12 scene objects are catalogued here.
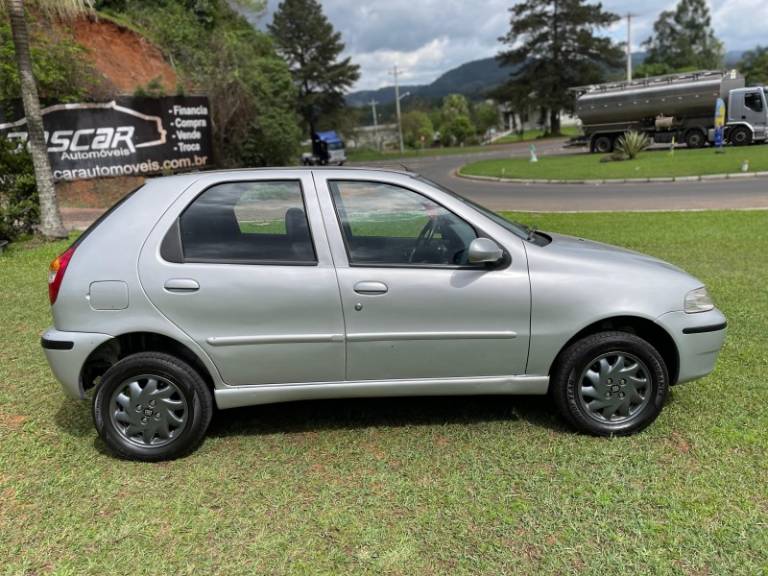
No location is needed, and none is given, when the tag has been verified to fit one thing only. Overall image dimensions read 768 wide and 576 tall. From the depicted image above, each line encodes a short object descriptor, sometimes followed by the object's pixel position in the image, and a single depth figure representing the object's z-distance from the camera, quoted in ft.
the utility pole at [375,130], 261.98
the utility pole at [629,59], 174.28
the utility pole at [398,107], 217.38
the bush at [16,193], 34.06
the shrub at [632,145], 82.64
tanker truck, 88.38
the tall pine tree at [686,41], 269.19
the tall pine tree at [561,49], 188.96
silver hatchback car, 10.71
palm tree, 33.76
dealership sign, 55.93
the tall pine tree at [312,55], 200.44
